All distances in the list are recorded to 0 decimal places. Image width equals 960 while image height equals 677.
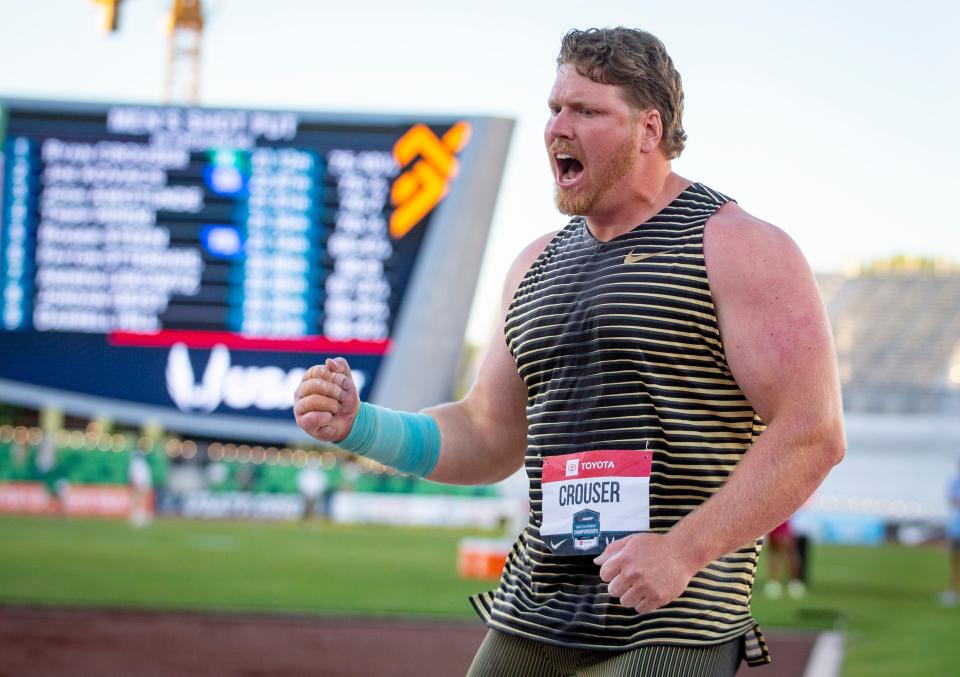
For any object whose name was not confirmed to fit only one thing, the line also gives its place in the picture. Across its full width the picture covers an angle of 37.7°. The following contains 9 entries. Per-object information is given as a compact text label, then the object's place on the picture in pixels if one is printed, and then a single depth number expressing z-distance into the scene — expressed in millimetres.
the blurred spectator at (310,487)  37344
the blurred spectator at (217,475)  37938
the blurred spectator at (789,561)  17438
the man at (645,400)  2762
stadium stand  54219
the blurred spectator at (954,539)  15883
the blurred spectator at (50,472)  37219
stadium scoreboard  23375
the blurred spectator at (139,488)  31047
